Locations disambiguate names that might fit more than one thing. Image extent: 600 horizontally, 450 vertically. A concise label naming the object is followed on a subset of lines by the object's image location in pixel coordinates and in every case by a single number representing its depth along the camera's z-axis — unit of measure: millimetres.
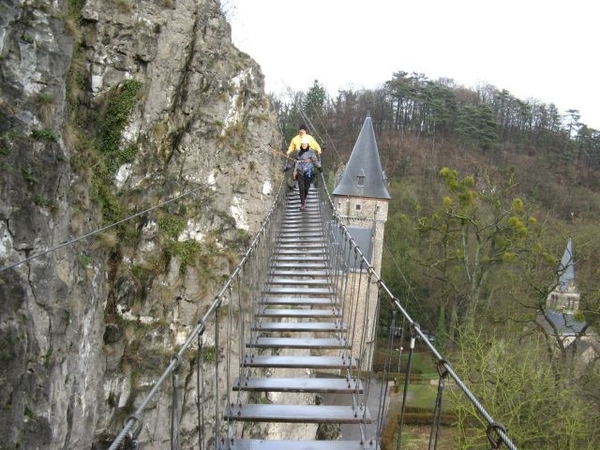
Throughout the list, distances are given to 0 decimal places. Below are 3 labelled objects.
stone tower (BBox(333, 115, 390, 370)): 25344
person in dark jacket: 8797
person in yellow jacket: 8867
